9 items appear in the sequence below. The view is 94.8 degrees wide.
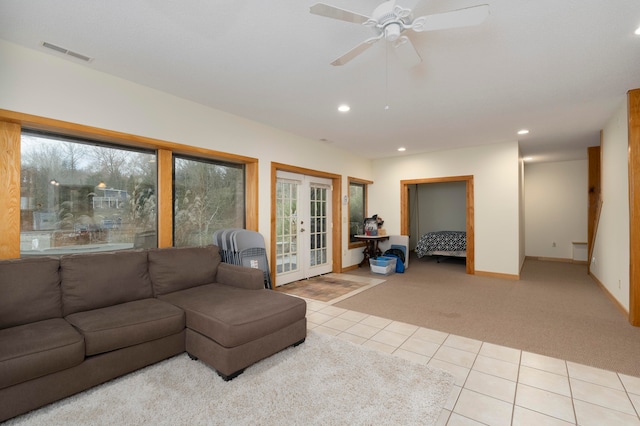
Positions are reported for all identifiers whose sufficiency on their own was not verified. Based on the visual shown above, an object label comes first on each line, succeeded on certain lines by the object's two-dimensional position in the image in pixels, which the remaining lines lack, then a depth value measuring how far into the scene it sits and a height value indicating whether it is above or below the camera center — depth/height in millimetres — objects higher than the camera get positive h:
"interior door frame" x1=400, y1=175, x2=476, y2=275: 5980 -216
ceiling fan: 1667 +1172
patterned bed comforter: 7086 -776
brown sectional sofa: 1823 -784
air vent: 2453 +1442
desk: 6539 -745
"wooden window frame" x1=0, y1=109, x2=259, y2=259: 2455 +611
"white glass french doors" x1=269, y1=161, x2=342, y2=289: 6234 -125
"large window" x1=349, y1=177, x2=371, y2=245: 6871 +189
